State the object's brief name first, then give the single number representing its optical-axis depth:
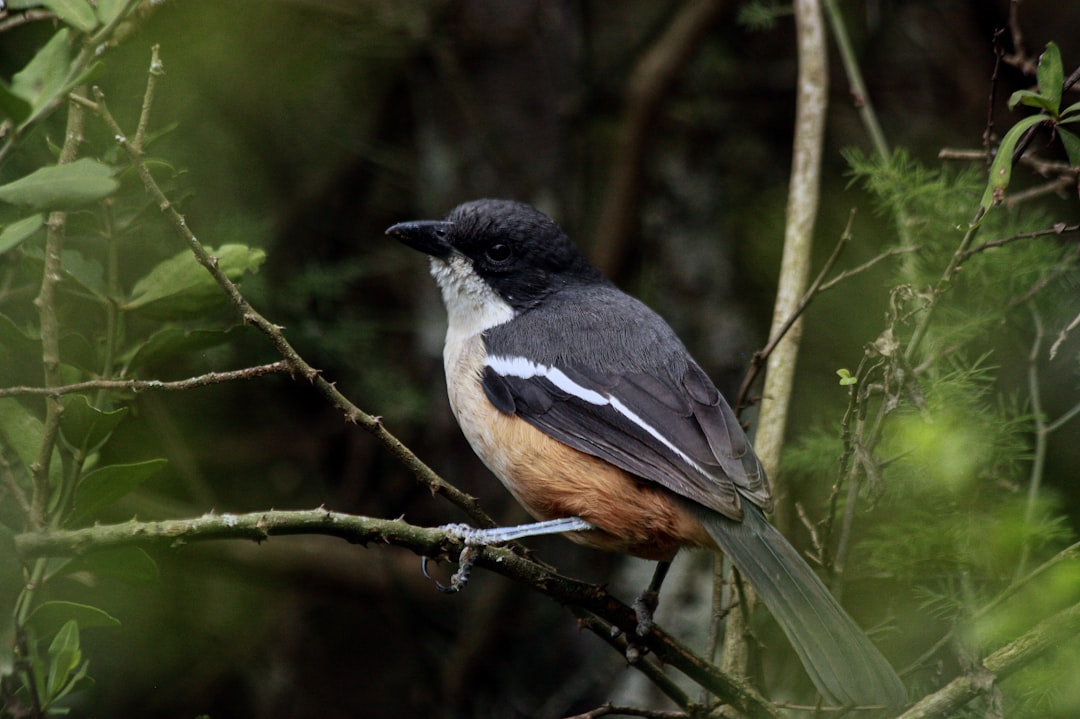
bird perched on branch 5.57
